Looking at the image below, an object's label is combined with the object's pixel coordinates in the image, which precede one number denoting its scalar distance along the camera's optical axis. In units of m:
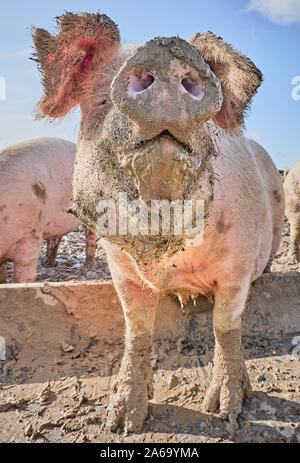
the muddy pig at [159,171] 1.02
